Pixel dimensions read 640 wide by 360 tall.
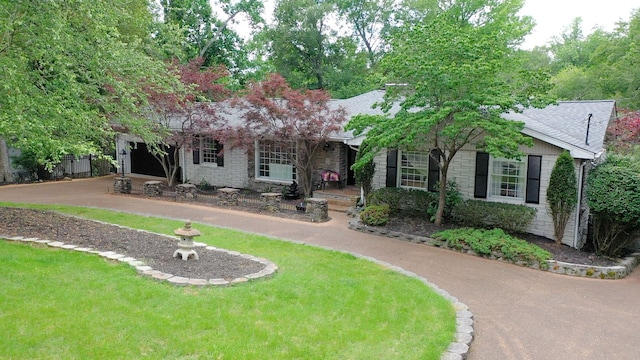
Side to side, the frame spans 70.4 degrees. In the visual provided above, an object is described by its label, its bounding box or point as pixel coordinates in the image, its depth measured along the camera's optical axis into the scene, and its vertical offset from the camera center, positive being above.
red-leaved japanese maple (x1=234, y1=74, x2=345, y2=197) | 14.32 +1.33
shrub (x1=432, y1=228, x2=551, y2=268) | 9.57 -1.83
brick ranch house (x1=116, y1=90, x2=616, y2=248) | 11.23 -0.11
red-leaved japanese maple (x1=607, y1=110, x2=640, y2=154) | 13.34 +0.91
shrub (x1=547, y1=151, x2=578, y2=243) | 10.58 -0.69
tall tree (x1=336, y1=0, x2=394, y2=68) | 32.22 +10.03
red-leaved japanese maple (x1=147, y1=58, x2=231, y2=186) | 15.85 +1.76
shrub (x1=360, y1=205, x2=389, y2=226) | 11.96 -1.48
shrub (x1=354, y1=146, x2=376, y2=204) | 13.91 -0.51
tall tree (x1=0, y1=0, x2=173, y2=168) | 8.19 +1.77
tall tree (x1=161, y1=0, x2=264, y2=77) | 28.27 +8.48
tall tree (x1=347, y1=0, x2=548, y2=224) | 9.97 +1.62
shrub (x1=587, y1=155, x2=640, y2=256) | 9.76 -0.86
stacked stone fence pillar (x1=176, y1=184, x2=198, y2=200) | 15.80 -1.21
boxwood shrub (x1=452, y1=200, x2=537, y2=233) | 11.41 -1.39
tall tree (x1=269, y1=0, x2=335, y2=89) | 30.25 +7.98
